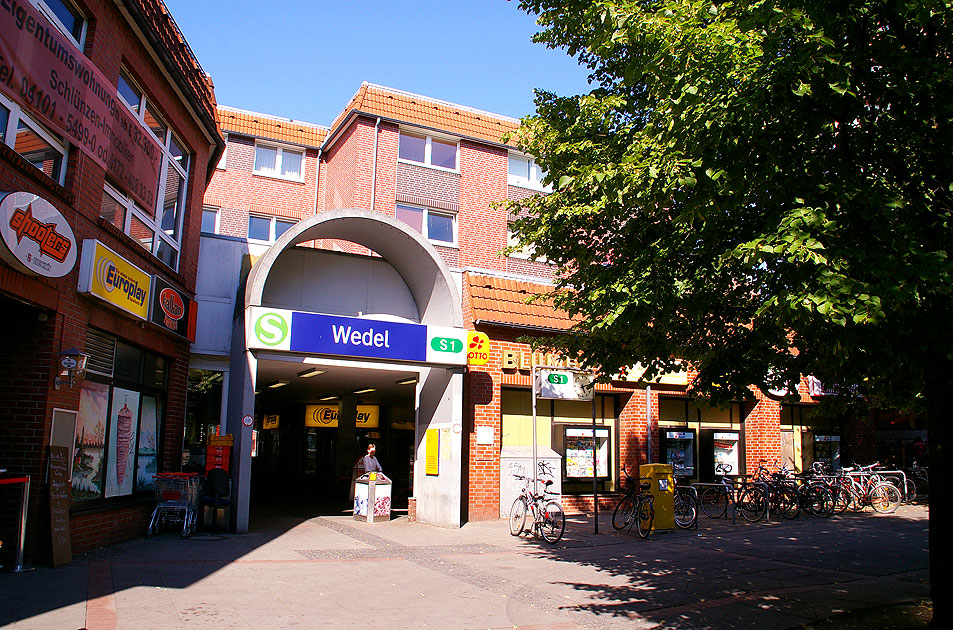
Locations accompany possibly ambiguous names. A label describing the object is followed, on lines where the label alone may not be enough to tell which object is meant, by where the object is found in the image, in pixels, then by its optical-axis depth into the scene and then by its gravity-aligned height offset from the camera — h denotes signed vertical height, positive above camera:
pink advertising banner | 7.75 +4.00
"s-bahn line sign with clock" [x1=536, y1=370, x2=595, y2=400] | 16.98 +0.93
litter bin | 15.01 -1.65
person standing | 15.69 -0.94
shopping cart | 11.93 -1.40
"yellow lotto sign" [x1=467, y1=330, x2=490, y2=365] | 15.23 +1.60
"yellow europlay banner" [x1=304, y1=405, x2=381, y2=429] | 22.94 +0.13
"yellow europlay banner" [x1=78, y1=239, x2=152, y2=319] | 9.38 +1.93
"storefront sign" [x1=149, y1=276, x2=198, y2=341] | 12.02 +1.92
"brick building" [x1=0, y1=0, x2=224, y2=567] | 8.20 +2.03
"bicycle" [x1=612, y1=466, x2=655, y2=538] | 13.18 -1.62
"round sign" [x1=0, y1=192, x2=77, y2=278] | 7.55 +2.01
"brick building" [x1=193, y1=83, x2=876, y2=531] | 14.66 +1.74
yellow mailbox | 13.40 -1.25
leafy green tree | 5.43 +2.15
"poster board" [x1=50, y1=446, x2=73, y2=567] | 8.55 -1.11
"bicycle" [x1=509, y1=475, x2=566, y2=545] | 12.32 -1.61
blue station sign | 12.77 +1.57
